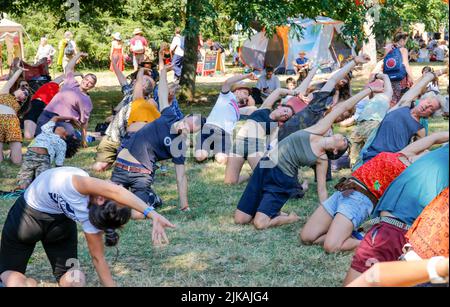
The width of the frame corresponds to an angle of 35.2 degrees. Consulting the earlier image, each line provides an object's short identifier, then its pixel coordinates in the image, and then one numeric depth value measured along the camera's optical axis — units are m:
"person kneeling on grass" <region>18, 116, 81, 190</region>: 7.98
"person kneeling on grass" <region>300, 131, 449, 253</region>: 5.59
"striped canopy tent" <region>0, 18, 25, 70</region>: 24.94
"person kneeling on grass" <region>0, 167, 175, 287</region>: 4.32
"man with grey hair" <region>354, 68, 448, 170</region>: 6.91
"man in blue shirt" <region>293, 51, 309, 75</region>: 21.00
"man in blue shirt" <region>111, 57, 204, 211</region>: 7.20
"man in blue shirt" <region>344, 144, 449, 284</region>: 4.25
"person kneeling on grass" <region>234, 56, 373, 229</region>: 6.75
